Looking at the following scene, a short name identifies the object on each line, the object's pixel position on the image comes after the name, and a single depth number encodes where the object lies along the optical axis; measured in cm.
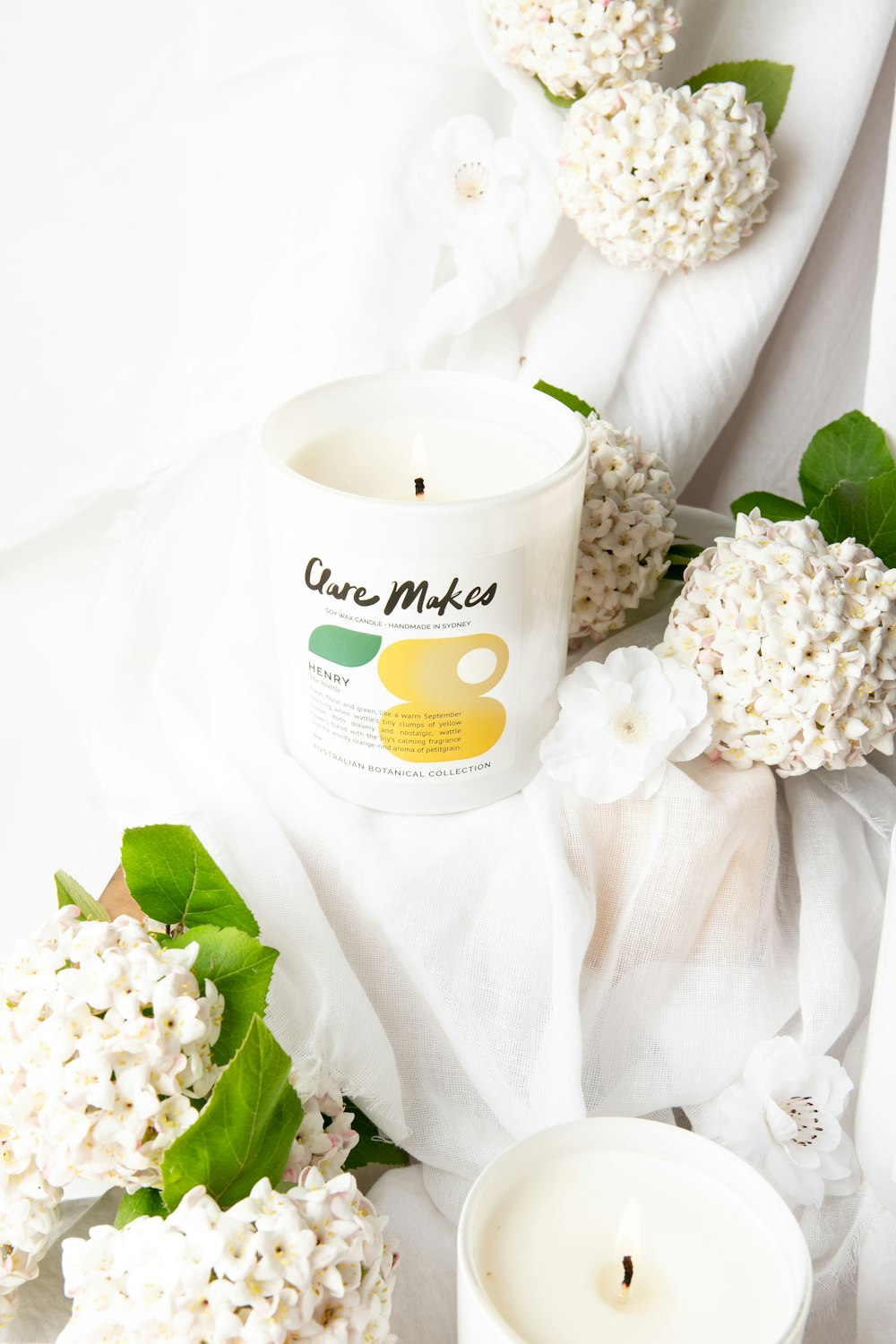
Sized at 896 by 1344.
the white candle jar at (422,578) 47
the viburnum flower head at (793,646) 51
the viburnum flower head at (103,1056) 40
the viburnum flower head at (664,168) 59
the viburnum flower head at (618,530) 59
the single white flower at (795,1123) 50
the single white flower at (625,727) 52
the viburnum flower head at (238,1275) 36
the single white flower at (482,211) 64
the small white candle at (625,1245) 37
